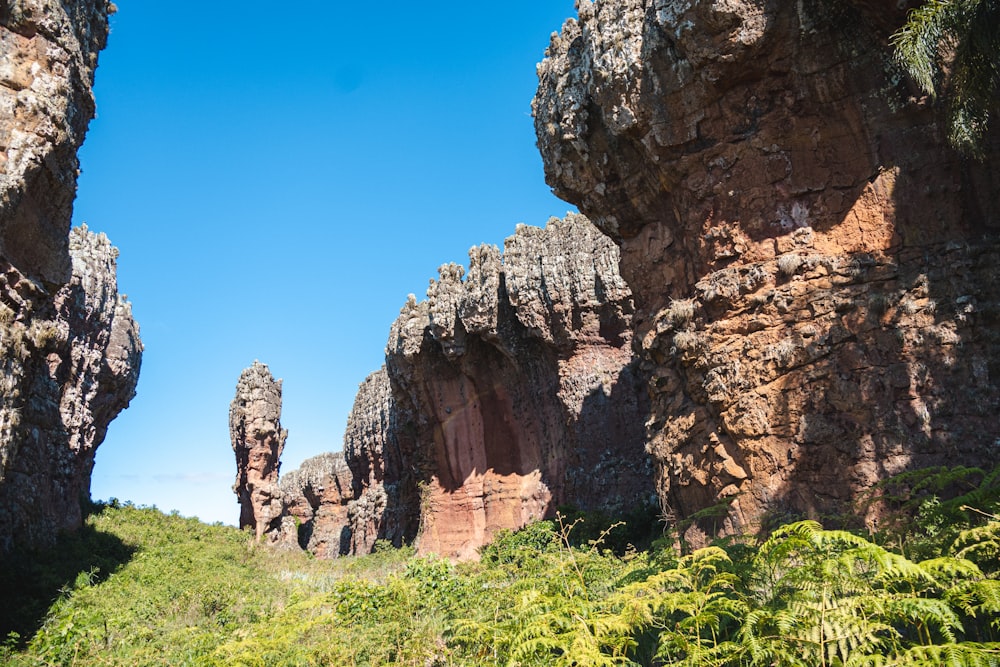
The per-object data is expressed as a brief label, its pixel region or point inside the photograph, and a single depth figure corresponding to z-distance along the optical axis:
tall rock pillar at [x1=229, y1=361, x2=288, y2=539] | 39.00
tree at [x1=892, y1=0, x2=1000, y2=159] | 8.88
